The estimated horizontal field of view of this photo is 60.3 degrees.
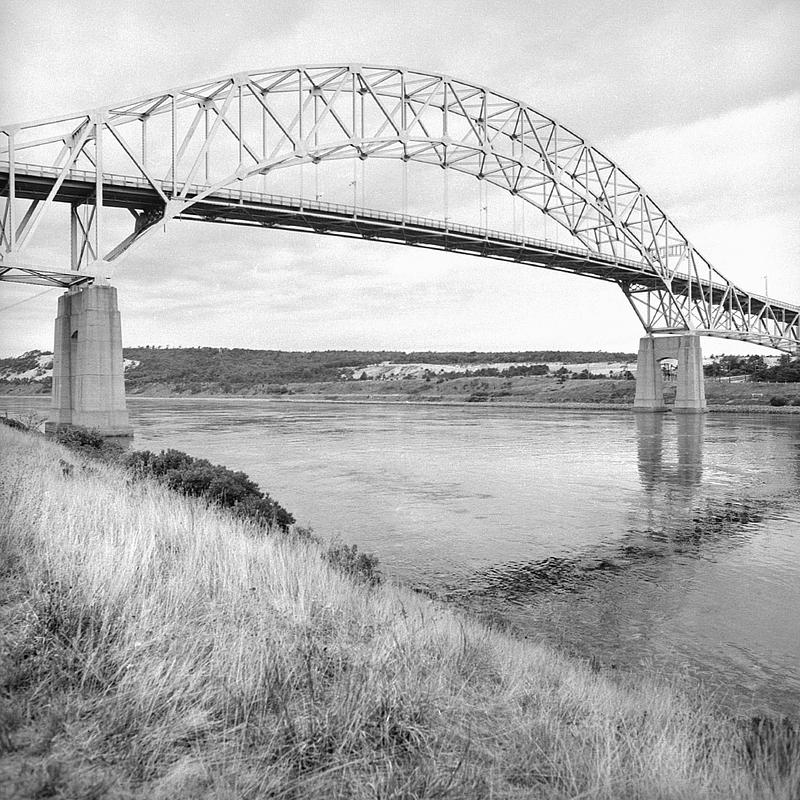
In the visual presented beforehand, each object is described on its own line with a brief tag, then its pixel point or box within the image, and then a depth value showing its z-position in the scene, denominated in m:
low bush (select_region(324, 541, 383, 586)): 8.53
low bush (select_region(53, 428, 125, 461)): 20.16
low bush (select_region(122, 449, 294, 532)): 12.34
